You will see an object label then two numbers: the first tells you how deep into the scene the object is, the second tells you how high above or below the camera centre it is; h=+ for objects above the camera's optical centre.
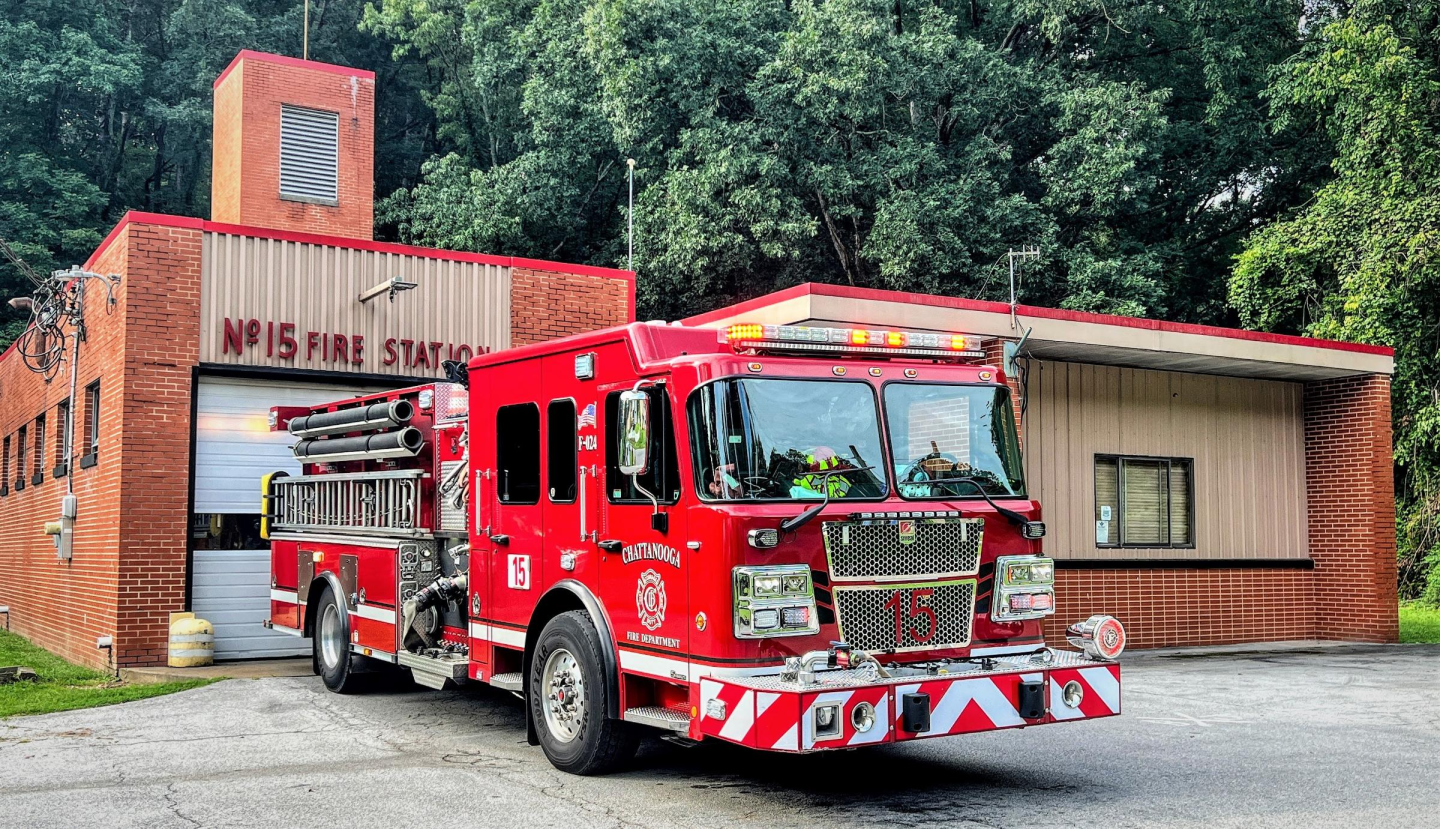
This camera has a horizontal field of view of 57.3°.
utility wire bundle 14.99 +2.32
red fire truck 6.69 -0.27
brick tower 17.62 +4.86
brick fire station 13.29 +1.10
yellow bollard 13.02 -1.38
